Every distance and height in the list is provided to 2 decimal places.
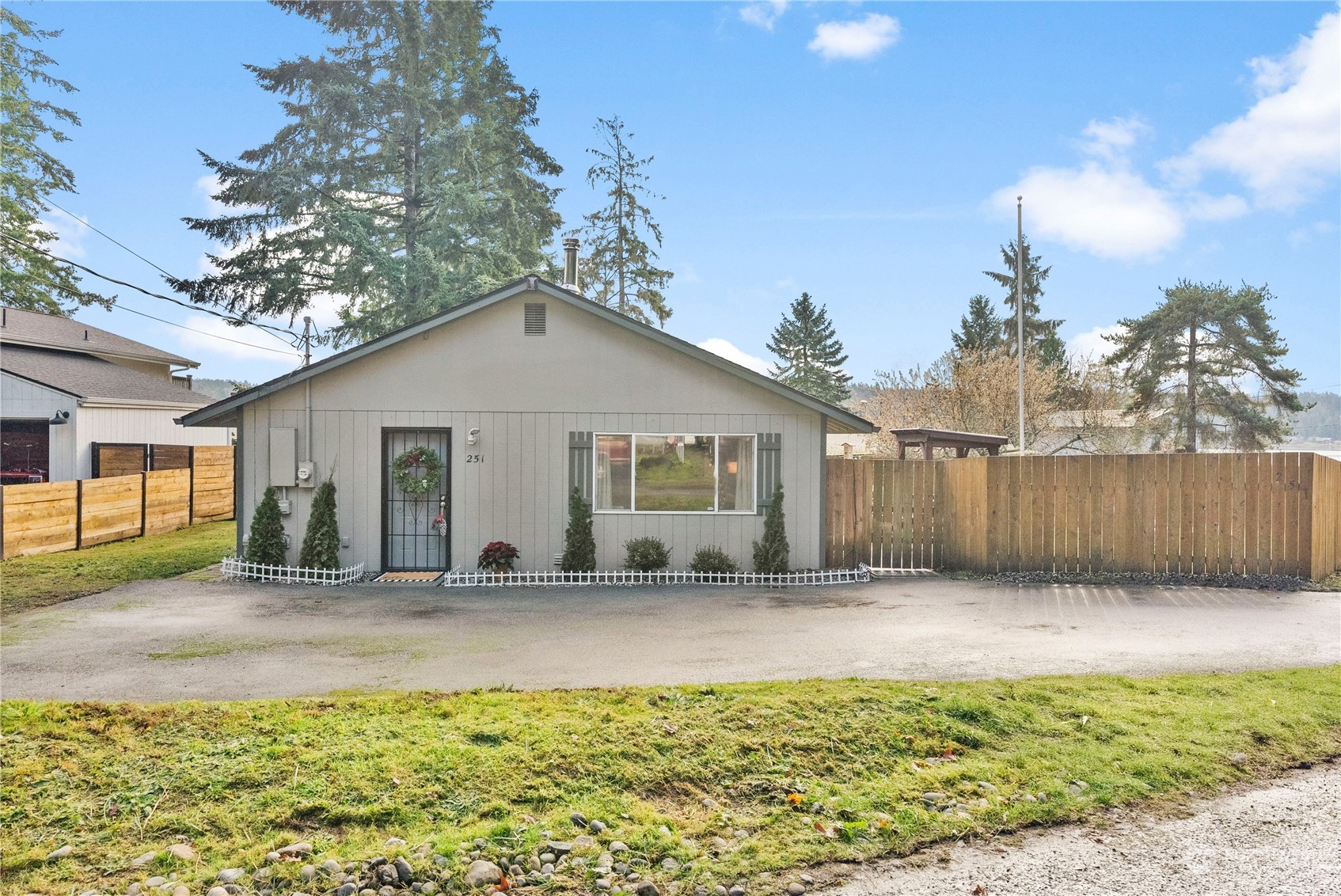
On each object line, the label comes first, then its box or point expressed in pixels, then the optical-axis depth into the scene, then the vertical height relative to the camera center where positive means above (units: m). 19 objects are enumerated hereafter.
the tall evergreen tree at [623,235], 30.44 +8.99
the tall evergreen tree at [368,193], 21.31 +7.56
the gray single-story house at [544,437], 11.54 +0.50
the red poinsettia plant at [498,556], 11.20 -1.16
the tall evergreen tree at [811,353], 46.06 +6.81
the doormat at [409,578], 11.16 -1.46
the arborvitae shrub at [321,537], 11.11 -0.89
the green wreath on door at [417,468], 11.39 +0.06
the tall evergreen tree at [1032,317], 41.47 +8.03
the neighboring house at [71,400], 17.70 +1.69
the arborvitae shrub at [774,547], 11.22 -1.04
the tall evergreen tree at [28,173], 28.14 +10.85
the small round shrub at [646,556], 11.26 -1.16
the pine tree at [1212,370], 31.75 +4.05
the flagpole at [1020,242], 19.25 +5.58
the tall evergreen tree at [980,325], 41.25 +7.52
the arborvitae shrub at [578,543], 11.21 -0.98
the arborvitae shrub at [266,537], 11.20 -0.89
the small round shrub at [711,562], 11.24 -1.25
